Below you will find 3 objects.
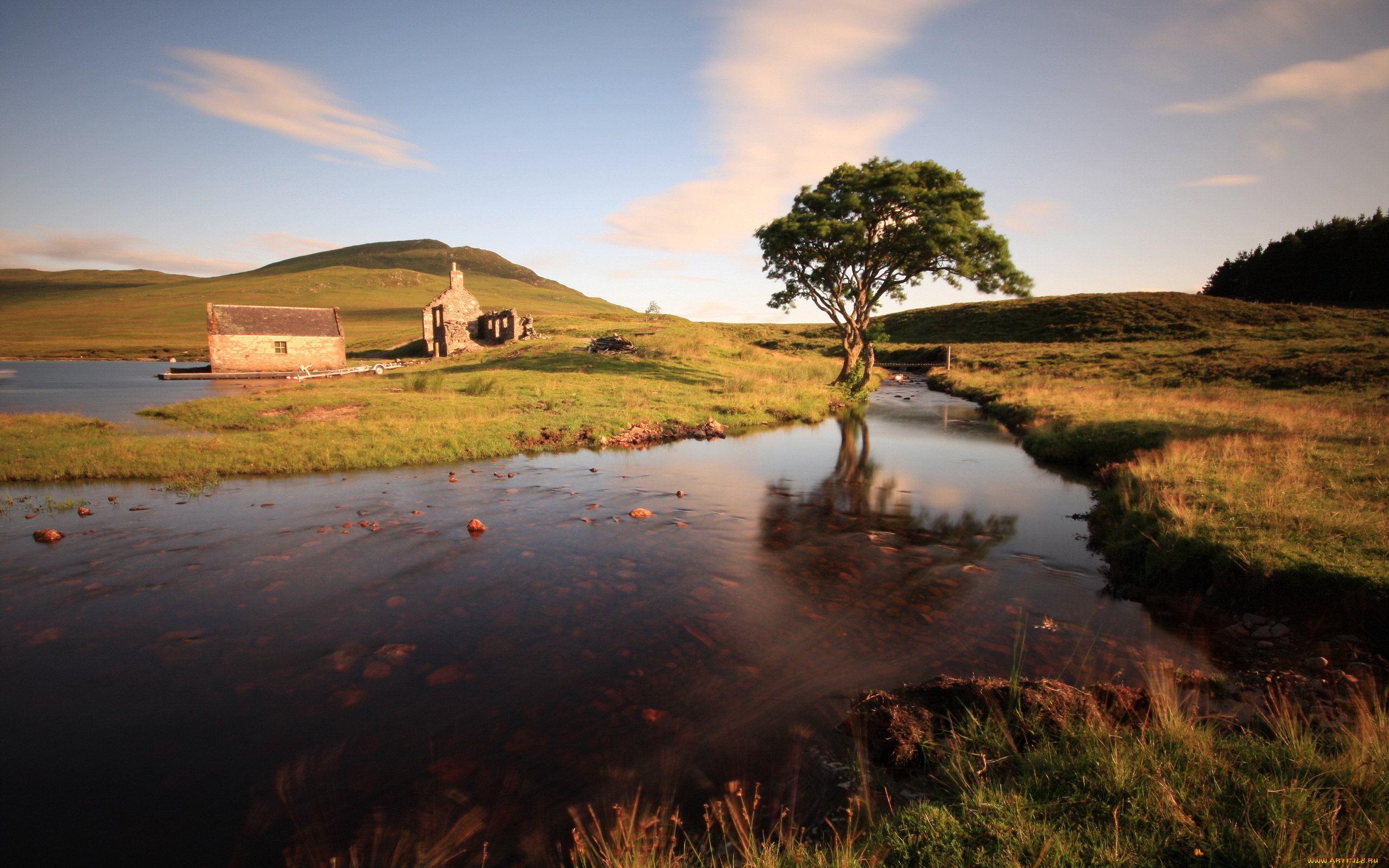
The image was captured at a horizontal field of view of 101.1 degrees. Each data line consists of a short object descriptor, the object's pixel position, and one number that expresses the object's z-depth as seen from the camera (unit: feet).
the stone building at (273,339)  154.20
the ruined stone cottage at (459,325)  174.40
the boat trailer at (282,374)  147.74
